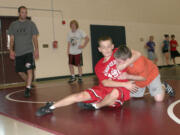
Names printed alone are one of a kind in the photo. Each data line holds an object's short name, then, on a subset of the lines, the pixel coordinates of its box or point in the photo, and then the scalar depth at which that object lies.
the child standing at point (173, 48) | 11.88
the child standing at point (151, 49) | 10.74
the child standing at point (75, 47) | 6.42
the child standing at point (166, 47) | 11.62
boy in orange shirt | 2.49
